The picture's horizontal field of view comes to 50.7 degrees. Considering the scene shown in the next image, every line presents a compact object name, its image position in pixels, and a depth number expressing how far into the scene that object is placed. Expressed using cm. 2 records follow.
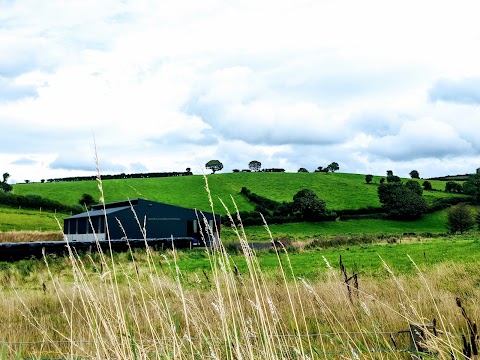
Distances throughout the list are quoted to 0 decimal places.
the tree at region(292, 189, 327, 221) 8675
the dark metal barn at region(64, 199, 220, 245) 4956
